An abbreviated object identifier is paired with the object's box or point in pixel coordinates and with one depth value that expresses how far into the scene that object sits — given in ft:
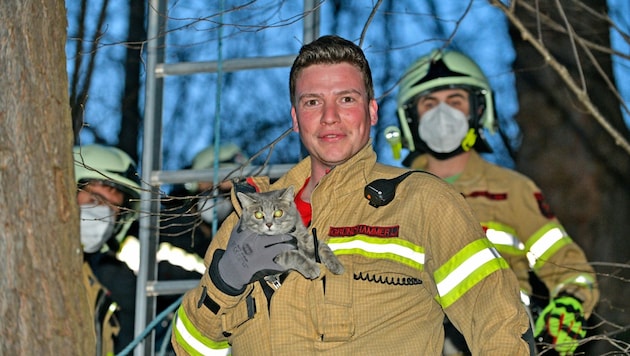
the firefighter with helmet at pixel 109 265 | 23.86
